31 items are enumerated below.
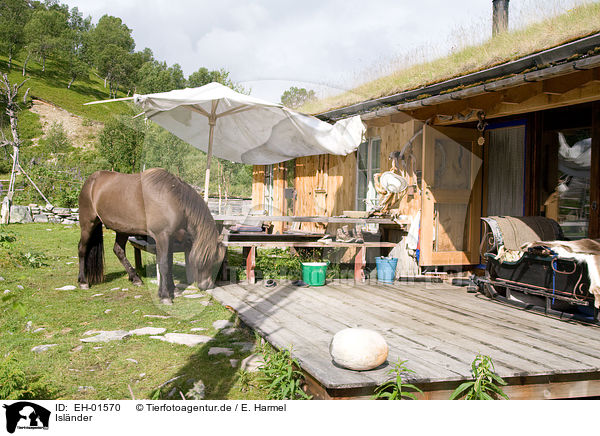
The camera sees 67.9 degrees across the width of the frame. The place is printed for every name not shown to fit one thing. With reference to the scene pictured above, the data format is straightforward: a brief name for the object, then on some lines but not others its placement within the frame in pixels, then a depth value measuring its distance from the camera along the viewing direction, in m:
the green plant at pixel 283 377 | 2.58
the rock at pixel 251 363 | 3.08
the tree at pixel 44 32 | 51.34
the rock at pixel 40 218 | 13.32
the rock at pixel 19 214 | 12.93
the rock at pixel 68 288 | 5.57
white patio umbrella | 5.64
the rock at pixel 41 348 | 3.42
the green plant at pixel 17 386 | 2.33
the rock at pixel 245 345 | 3.53
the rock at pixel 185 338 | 3.67
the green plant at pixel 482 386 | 2.38
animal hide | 3.52
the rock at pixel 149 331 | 3.92
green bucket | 5.58
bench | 5.52
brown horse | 4.92
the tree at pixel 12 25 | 48.19
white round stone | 2.48
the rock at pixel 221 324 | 4.13
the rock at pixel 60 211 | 13.49
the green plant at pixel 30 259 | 6.91
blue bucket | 6.01
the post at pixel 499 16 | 8.68
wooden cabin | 4.38
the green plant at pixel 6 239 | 7.48
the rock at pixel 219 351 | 3.42
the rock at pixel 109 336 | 3.71
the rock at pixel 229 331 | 3.96
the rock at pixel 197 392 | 2.66
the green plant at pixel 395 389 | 2.32
